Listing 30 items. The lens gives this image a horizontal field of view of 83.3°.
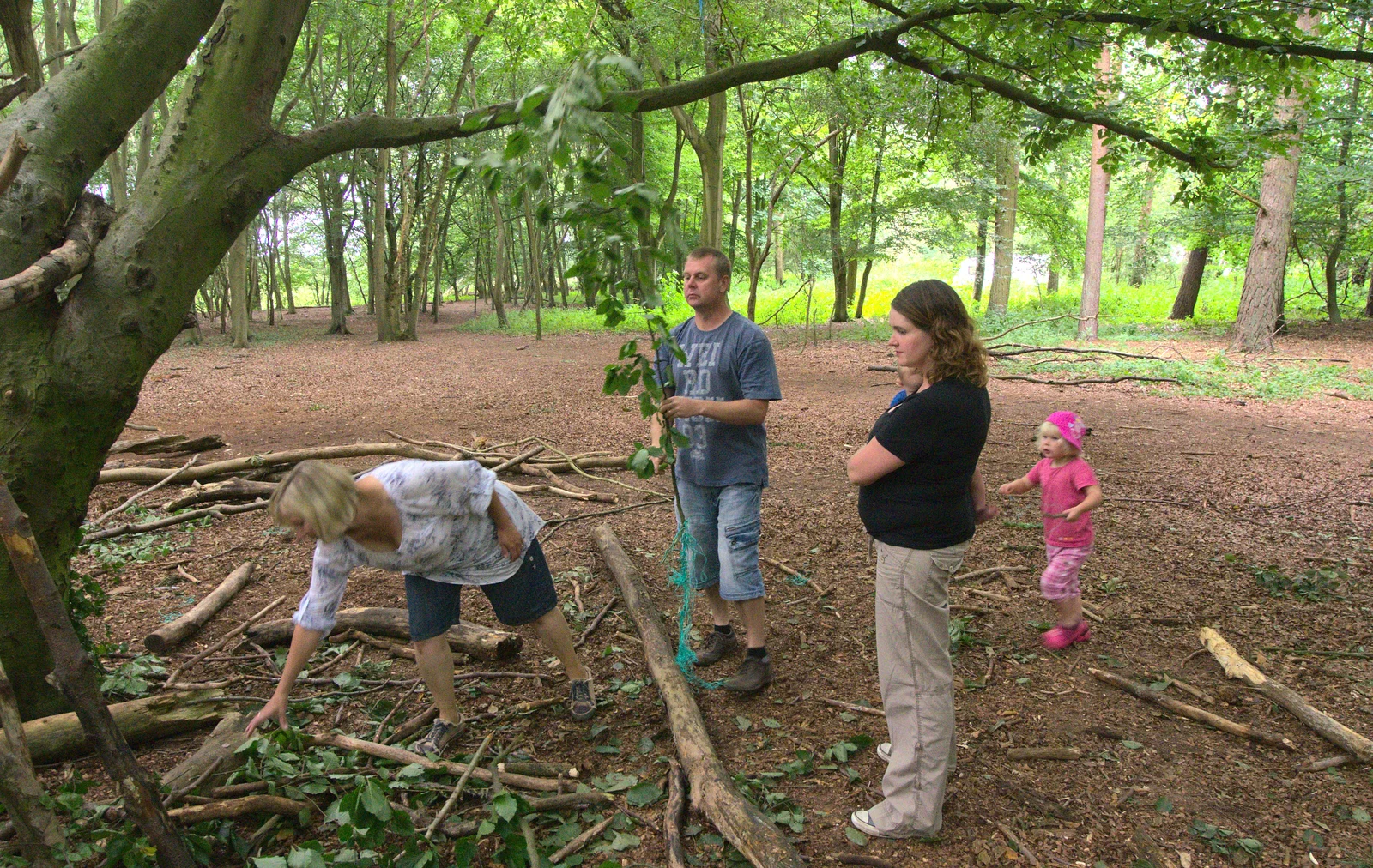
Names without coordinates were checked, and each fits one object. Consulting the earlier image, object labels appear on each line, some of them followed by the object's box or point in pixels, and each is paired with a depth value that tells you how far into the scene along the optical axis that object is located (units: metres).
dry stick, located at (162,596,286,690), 3.65
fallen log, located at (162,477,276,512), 6.11
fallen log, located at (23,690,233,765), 2.94
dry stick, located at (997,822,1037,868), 2.57
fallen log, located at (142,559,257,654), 3.90
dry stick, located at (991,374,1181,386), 11.59
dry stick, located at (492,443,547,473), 7.12
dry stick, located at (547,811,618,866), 2.59
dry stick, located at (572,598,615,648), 4.18
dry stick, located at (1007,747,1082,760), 3.11
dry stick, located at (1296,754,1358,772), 2.99
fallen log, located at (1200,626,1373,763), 3.04
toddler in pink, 3.93
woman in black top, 2.43
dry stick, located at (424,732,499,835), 2.56
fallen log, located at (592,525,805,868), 2.49
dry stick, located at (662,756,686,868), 2.55
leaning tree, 2.87
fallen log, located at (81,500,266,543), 5.25
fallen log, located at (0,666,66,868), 1.99
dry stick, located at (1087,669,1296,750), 3.16
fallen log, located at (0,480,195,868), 1.95
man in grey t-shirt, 3.46
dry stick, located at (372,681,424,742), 3.24
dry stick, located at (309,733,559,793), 2.92
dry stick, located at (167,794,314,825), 2.53
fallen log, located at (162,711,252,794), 2.69
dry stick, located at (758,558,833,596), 4.74
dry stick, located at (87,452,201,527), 5.52
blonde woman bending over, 2.53
